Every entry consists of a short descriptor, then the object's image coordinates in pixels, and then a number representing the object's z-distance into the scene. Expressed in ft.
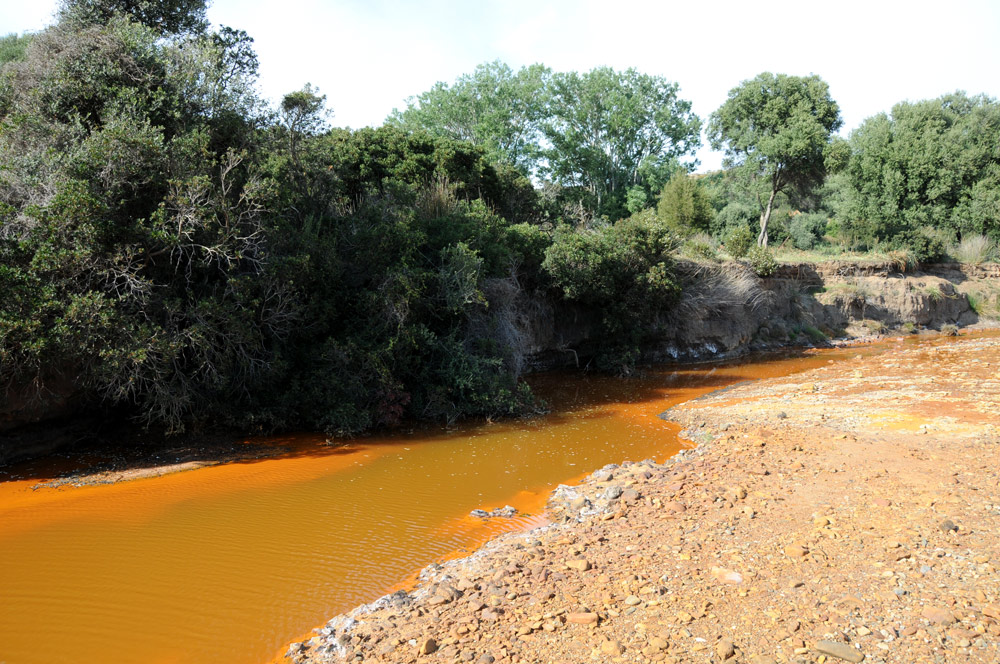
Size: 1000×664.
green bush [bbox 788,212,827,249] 107.45
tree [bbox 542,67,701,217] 114.21
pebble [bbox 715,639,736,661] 12.07
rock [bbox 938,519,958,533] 17.24
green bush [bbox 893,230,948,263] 88.79
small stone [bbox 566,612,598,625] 13.75
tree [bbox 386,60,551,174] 113.60
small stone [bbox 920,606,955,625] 12.79
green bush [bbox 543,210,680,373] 50.88
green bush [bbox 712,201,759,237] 108.78
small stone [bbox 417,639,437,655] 13.02
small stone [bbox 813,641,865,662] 11.75
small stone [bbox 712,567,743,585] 15.23
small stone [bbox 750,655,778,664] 11.89
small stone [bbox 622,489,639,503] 22.41
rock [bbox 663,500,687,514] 20.81
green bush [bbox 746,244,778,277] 71.41
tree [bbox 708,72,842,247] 82.12
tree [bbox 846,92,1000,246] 94.12
